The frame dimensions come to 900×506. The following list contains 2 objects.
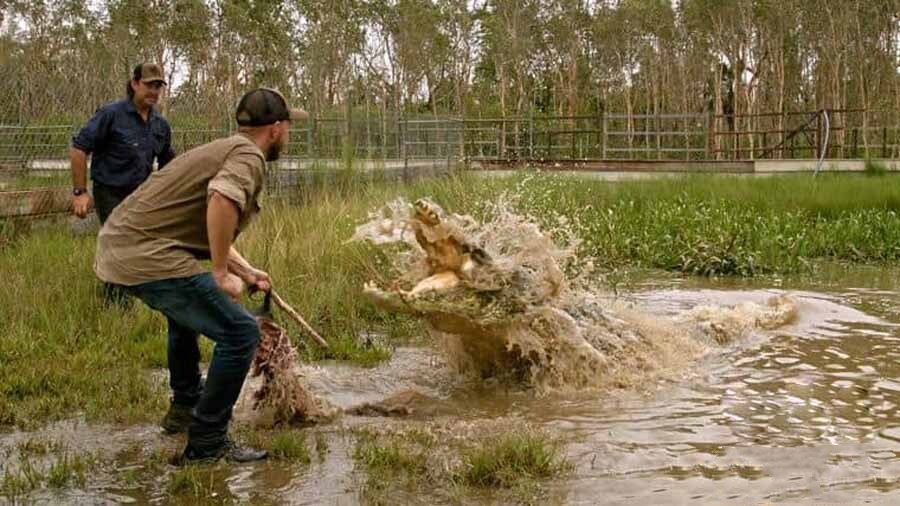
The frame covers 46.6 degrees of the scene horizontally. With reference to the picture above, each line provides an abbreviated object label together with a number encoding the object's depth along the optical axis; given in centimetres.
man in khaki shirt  428
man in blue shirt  708
